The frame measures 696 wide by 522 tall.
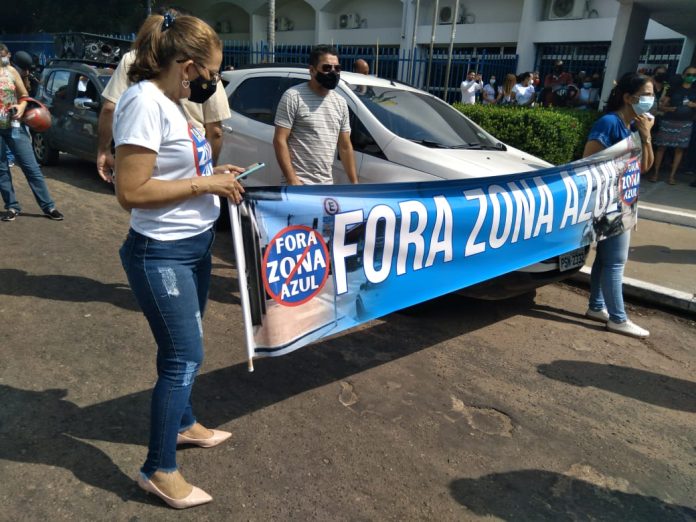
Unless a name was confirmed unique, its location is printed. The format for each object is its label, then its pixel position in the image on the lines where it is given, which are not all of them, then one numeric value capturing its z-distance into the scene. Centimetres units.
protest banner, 247
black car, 821
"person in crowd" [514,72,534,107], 1184
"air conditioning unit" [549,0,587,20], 1552
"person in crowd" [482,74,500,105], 1343
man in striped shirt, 399
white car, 445
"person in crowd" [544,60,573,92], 1318
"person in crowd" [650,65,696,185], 991
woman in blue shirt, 413
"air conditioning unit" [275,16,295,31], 2444
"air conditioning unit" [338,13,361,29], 2144
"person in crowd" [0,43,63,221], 577
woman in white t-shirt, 197
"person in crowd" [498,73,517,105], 1182
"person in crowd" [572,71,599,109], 1231
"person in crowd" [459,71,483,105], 1259
